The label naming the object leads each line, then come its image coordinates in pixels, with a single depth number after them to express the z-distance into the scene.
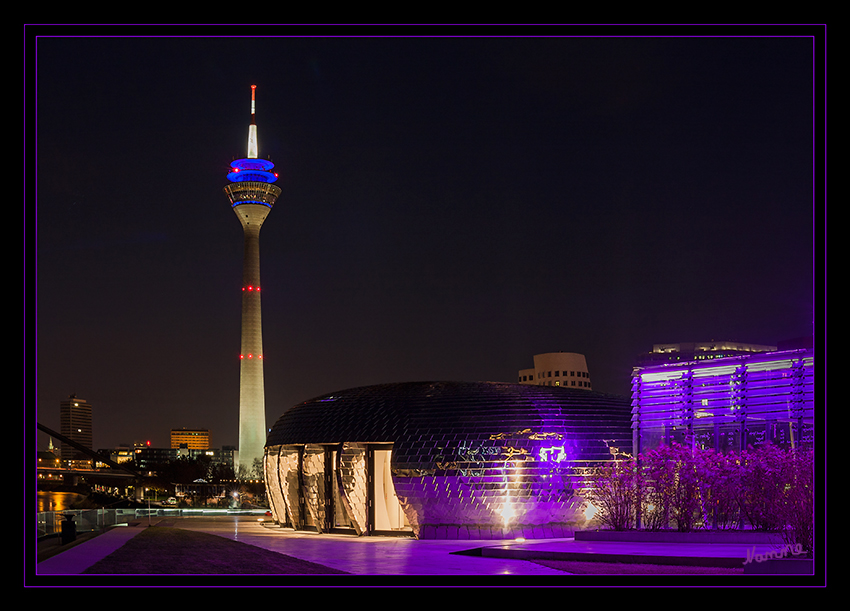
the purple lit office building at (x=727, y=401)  28.48
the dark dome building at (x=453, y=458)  36.56
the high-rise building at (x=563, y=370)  137.50
